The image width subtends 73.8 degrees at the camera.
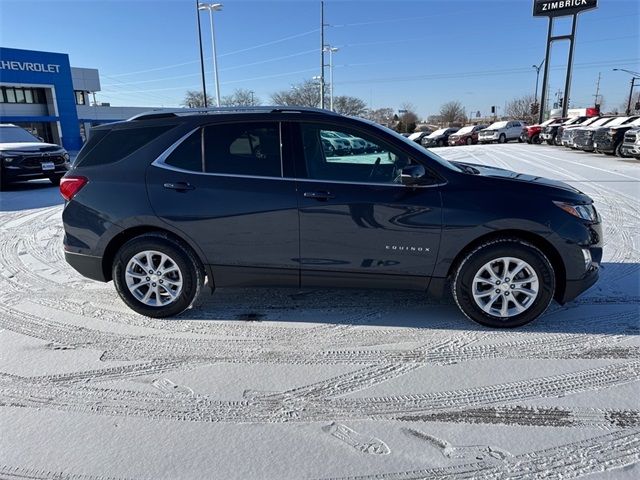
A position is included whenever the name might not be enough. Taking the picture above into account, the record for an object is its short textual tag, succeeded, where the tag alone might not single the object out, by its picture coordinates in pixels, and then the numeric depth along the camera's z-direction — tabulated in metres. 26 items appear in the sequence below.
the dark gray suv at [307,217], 3.41
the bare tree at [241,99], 67.61
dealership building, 36.78
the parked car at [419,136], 40.25
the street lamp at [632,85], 62.35
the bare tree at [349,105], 63.53
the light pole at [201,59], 24.95
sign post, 35.97
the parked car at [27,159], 11.00
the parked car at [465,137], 36.41
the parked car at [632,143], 15.27
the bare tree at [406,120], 66.50
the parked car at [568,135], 21.19
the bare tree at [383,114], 73.62
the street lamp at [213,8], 26.06
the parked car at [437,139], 38.69
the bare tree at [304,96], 57.38
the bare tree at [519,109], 80.53
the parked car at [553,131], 26.56
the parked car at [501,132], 34.78
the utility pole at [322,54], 35.91
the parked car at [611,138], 17.55
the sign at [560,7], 35.72
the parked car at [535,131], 29.74
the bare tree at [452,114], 81.69
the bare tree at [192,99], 67.54
